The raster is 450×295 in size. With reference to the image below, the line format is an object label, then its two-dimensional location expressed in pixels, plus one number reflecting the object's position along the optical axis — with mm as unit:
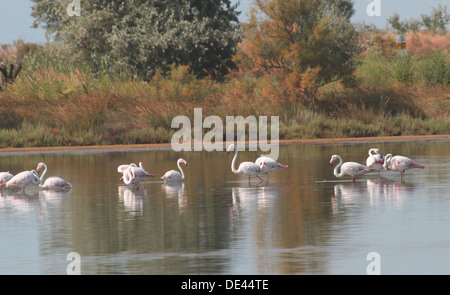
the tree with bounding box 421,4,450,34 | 75962
